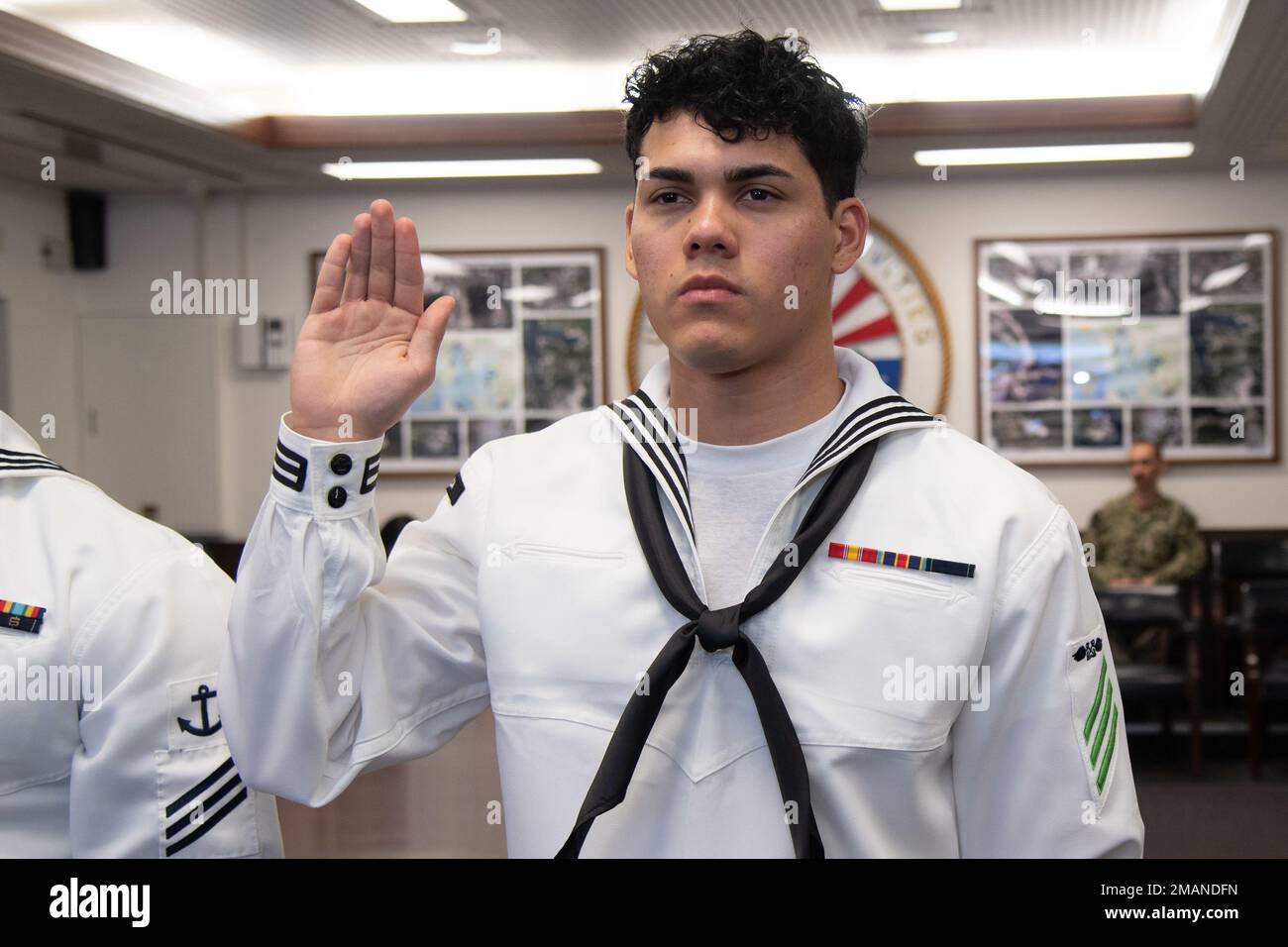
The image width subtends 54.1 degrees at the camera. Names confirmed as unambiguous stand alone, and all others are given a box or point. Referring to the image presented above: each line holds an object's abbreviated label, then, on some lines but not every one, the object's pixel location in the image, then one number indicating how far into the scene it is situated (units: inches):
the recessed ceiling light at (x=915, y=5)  199.9
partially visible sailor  51.2
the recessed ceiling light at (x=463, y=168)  259.6
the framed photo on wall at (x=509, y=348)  286.8
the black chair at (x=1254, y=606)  204.5
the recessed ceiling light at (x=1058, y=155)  248.7
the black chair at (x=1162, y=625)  208.2
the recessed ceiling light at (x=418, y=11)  201.3
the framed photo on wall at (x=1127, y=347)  269.7
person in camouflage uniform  242.8
